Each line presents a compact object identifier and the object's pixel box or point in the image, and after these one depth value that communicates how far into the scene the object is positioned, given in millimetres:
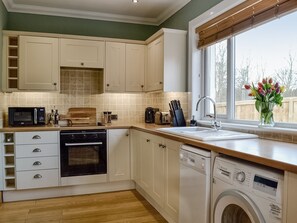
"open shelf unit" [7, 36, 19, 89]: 3535
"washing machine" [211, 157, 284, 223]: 1288
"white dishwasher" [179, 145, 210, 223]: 1823
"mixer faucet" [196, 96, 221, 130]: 2586
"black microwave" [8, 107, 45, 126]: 3428
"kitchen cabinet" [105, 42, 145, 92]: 3908
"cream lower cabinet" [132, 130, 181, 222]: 2402
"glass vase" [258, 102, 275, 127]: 2203
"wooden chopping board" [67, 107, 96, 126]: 3876
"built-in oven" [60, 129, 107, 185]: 3412
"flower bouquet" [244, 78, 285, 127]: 2164
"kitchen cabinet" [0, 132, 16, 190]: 3215
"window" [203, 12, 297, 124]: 2154
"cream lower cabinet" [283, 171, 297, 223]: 1180
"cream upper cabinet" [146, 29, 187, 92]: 3371
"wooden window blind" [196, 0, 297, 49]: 2020
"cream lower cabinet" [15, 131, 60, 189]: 3260
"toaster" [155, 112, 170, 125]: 3656
